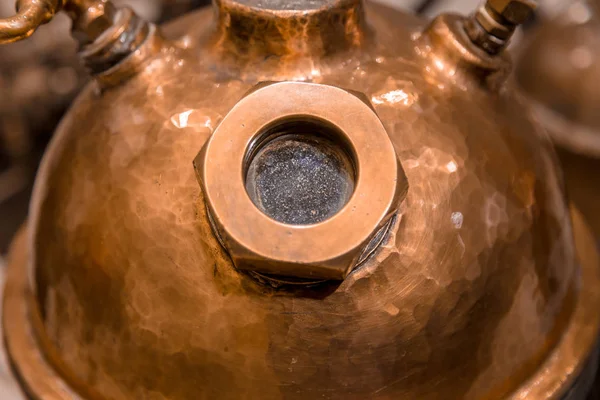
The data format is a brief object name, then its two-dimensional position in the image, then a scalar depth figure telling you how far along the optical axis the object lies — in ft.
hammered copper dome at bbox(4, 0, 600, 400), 2.04
